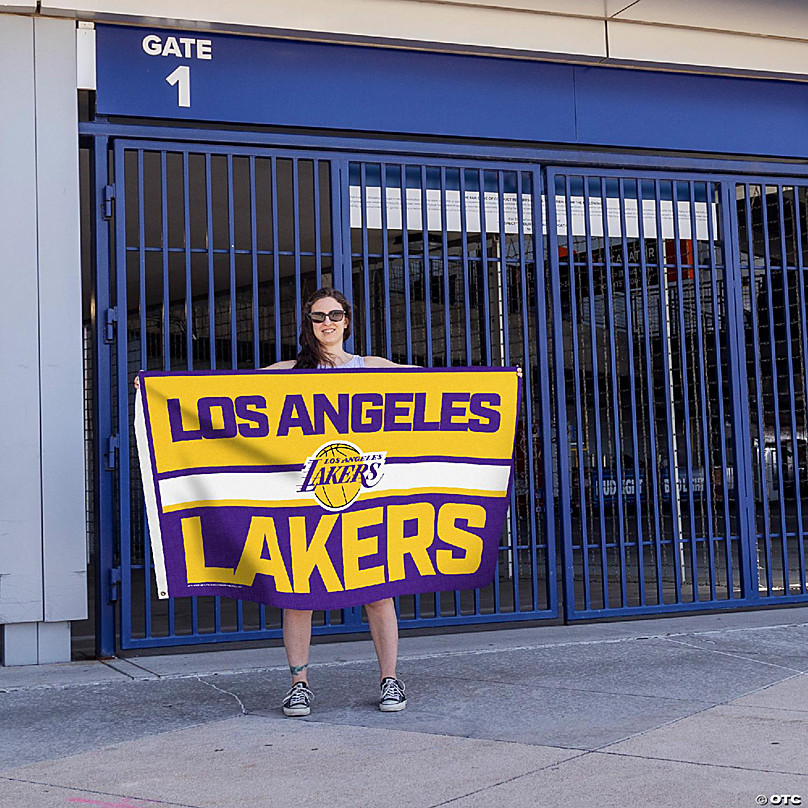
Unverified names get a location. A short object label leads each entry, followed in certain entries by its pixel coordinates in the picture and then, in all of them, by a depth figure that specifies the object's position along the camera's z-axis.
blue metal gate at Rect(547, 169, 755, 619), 7.01
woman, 4.61
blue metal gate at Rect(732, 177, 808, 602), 7.36
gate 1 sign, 6.18
